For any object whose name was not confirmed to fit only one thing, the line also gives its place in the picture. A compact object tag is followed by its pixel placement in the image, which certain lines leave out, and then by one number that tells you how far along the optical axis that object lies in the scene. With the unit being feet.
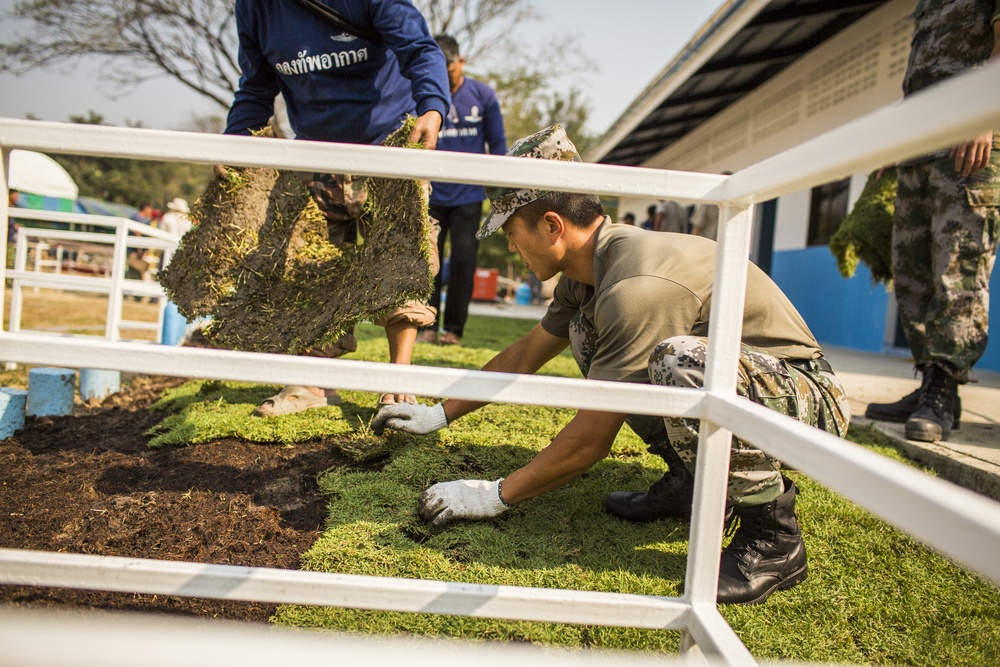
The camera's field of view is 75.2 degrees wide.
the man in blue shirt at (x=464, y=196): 15.51
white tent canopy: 54.60
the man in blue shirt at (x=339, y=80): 8.02
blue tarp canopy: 67.67
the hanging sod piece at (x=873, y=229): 12.75
